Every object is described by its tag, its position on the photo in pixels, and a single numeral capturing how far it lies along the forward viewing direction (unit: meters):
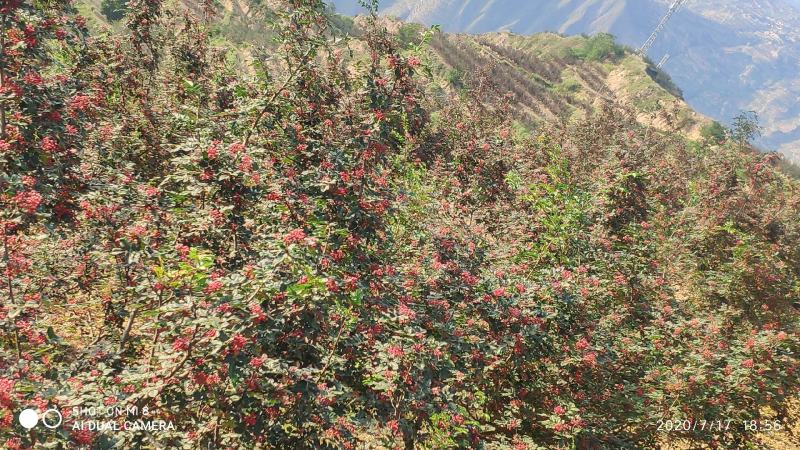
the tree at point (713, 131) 67.15
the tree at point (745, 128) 35.48
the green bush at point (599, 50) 107.94
